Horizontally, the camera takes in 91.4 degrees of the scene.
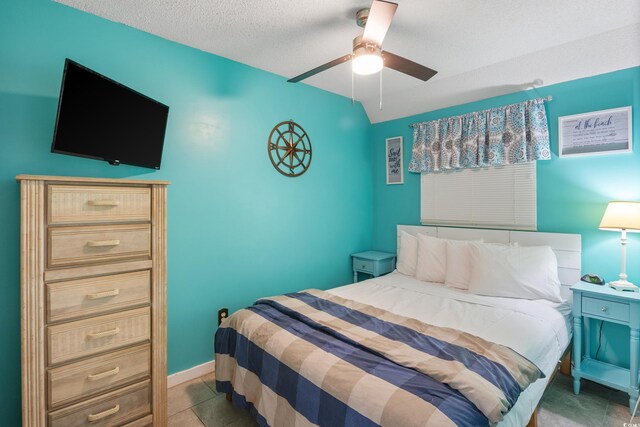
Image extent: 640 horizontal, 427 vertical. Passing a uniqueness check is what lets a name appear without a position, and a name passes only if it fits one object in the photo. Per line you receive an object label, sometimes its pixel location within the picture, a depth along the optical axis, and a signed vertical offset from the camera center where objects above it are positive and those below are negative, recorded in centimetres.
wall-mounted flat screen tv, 163 +54
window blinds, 292 +17
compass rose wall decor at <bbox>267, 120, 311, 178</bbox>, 311 +67
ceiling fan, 161 +100
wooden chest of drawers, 147 -47
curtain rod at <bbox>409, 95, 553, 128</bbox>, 271 +101
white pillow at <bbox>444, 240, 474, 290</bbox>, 281 -47
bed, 126 -72
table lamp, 217 -5
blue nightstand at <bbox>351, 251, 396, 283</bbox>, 362 -59
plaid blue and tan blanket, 122 -72
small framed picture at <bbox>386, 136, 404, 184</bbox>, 388 +66
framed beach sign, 241 +66
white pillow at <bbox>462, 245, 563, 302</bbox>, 248 -48
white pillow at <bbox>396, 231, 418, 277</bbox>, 328 -45
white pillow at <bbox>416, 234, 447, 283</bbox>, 302 -46
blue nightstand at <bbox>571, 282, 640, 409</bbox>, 210 -74
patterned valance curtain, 277 +75
